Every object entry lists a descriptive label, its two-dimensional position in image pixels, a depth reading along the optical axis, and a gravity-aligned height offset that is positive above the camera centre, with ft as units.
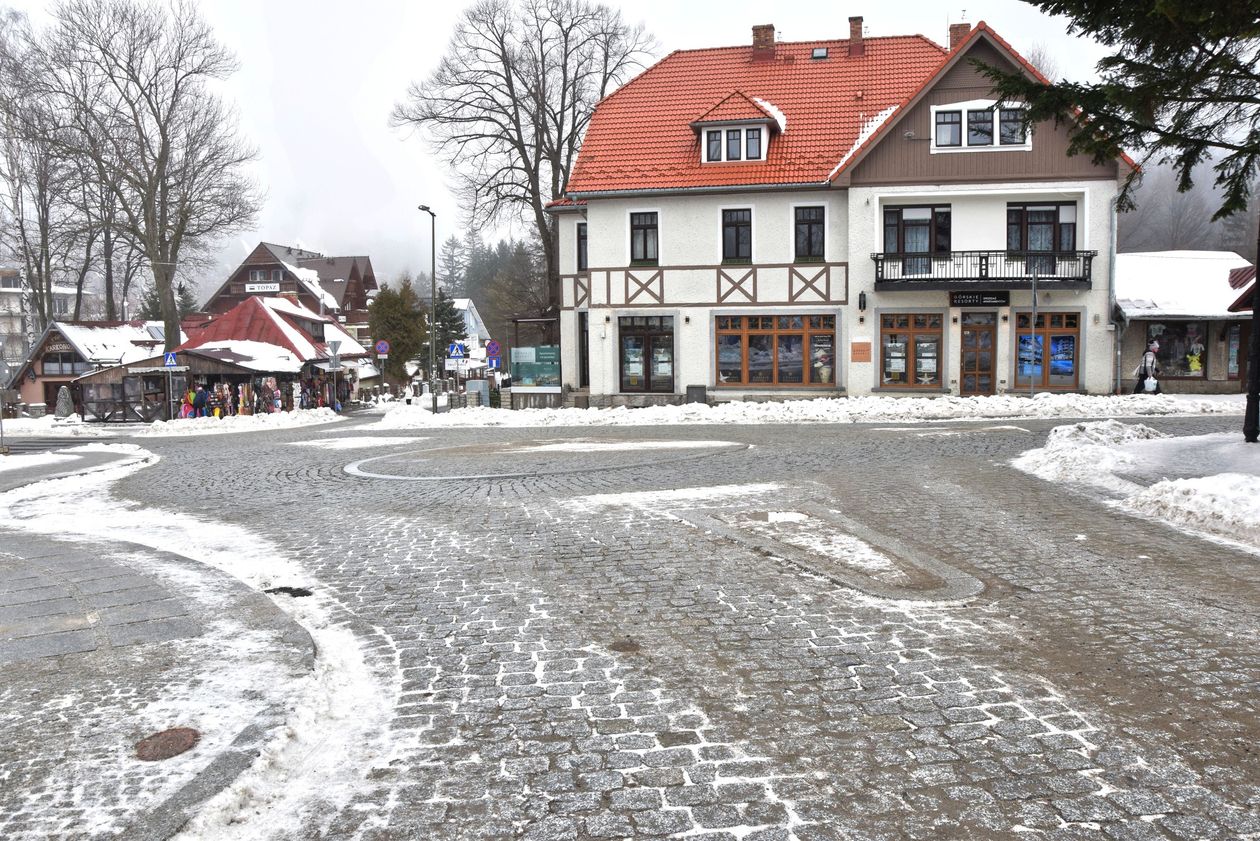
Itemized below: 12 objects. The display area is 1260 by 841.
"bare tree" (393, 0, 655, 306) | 127.03 +36.59
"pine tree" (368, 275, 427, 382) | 232.94 +11.03
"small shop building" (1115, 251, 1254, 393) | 98.12 +1.72
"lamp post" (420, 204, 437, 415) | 129.10 +14.50
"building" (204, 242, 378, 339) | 262.88 +25.87
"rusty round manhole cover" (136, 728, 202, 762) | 13.97 -5.64
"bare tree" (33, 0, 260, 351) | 118.52 +30.14
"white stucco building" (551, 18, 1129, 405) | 93.81 +12.46
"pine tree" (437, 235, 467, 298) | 431.84 +47.09
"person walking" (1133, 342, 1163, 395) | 95.14 -1.61
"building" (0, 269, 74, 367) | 295.69 +23.71
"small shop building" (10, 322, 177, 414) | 156.56 +2.85
